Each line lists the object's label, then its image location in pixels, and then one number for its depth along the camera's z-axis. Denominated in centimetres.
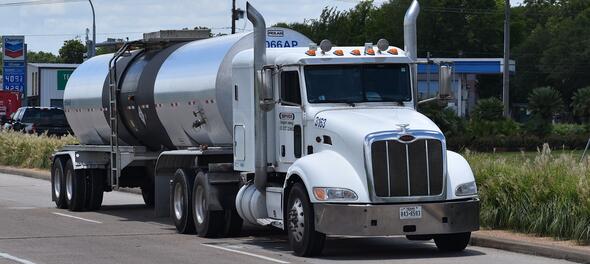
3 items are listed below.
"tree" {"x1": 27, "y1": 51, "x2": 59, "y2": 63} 18875
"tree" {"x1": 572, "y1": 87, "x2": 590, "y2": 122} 6725
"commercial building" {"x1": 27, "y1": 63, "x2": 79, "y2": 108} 9125
